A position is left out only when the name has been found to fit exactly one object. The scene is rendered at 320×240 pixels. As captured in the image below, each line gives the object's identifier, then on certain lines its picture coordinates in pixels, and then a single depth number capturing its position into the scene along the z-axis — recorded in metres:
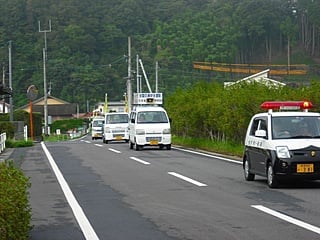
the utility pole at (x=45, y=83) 69.28
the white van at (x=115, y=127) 45.03
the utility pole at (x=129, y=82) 65.44
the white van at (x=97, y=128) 63.31
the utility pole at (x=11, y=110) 50.53
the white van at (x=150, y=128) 33.47
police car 15.73
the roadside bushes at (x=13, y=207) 8.27
